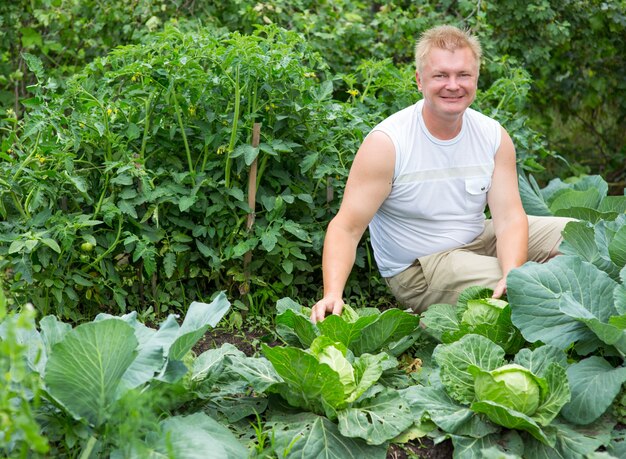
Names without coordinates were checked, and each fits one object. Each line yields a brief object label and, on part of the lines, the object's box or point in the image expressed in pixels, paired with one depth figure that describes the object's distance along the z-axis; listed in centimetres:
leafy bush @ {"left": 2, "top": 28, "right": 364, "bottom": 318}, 381
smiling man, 364
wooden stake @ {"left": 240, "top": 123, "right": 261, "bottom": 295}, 399
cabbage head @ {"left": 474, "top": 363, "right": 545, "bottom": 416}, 283
